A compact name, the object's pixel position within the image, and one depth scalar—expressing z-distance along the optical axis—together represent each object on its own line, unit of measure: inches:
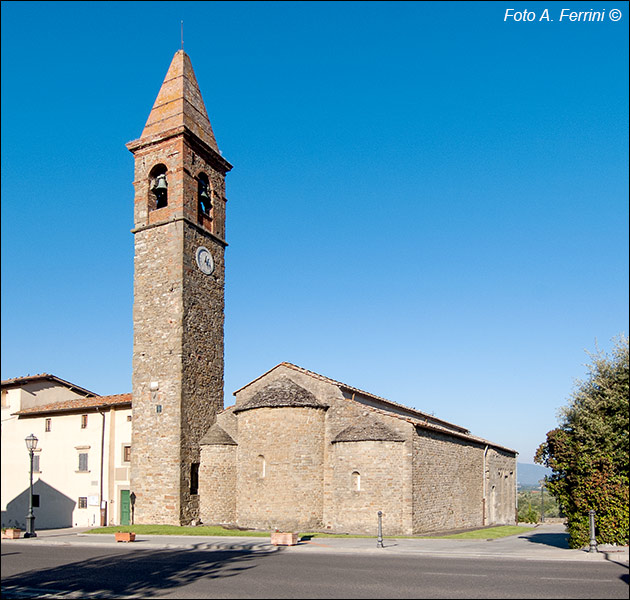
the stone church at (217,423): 1034.1
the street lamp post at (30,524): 931.6
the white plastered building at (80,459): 1266.0
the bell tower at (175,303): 1119.6
